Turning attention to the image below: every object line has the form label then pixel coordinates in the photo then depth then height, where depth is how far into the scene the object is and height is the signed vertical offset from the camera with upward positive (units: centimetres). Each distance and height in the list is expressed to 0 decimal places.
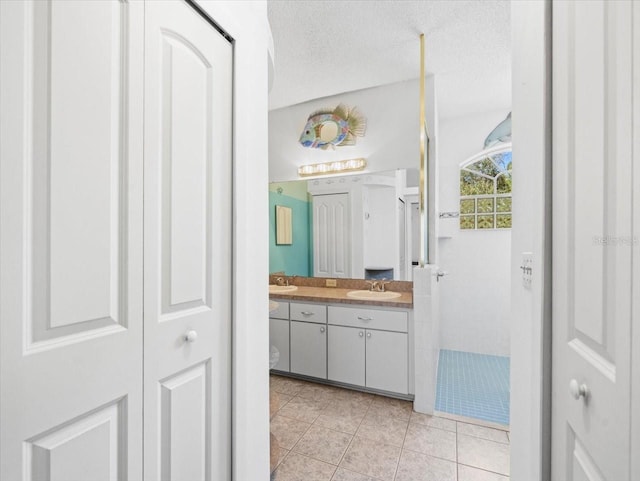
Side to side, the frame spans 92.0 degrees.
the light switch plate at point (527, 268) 99 -9
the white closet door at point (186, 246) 80 -2
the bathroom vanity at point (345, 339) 244 -84
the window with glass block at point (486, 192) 336 +55
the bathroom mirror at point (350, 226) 281 +14
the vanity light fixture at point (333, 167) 303 +74
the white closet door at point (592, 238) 51 +1
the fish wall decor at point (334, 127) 305 +115
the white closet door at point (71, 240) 54 +0
